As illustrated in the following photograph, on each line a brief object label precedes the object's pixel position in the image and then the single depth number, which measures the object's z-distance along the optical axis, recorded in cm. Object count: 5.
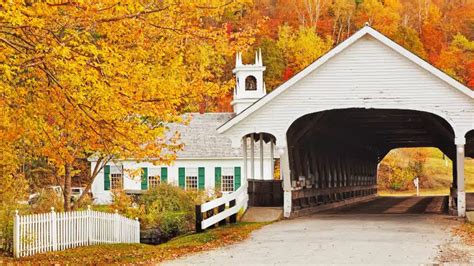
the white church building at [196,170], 5028
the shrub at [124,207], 3122
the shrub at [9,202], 2208
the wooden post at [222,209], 2422
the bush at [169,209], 3191
